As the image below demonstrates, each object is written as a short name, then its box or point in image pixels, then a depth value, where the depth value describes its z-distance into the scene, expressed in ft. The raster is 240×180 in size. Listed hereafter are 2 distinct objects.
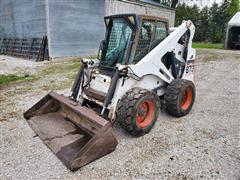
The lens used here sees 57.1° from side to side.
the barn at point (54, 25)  33.96
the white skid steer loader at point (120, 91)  9.30
